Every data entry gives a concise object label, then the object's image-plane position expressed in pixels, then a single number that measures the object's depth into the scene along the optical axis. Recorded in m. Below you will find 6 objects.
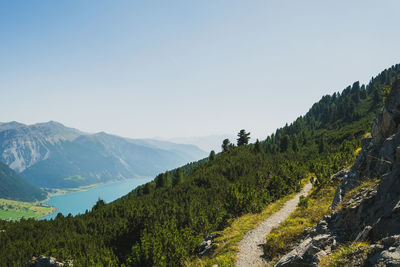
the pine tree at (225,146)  94.50
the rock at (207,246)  20.36
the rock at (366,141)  24.05
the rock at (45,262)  28.32
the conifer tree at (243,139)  96.81
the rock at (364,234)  9.34
